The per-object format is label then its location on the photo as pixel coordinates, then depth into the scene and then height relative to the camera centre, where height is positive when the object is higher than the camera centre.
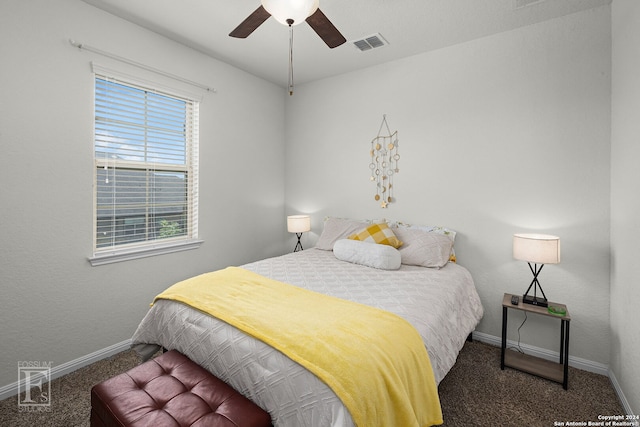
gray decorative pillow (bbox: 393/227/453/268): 2.51 -0.32
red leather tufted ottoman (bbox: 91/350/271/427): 1.14 -0.80
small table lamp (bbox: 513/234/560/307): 2.07 -0.26
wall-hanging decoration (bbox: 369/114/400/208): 3.12 +0.54
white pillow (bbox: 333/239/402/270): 2.42 -0.36
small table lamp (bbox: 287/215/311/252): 3.50 -0.14
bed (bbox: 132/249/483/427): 1.13 -0.63
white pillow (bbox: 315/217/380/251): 3.13 -0.19
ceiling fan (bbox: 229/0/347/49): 1.60 +1.14
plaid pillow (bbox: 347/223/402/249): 2.73 -0.22
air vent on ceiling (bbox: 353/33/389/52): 2.64 +1.58
